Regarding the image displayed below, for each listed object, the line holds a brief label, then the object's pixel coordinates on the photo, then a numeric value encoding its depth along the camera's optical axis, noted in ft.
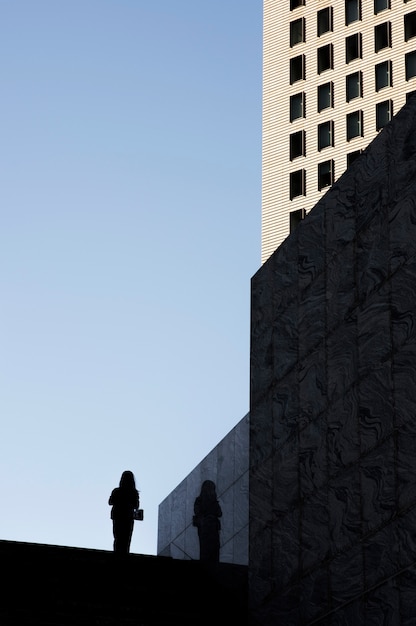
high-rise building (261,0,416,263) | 209.77
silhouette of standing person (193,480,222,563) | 80.43
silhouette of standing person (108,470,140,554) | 81.46
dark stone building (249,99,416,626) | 55.01
